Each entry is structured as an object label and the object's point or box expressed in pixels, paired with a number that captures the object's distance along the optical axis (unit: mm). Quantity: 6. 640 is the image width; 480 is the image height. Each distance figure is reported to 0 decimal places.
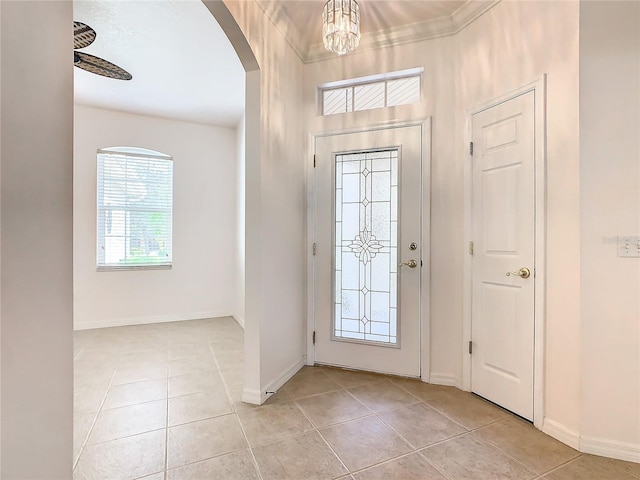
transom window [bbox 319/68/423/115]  2738
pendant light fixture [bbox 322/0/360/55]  1745
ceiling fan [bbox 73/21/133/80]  2250
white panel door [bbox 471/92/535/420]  2086
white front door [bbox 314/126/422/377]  2689
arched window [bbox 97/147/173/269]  4340
